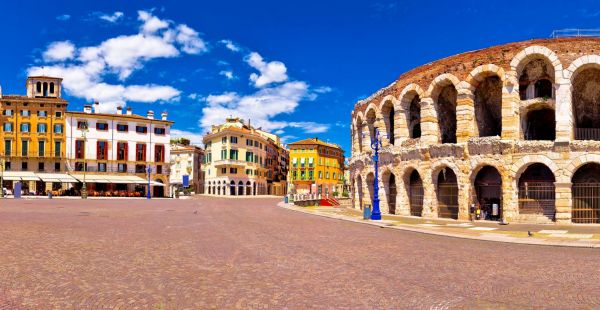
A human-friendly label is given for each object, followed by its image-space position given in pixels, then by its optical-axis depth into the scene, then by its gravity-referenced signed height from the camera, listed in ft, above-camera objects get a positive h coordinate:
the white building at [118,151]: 208.74 +8.78
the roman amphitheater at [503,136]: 83.05 +6.71
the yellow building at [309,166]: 325.21 +1.40
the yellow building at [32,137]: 203.62 +15.37
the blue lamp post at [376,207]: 85.28 -7.74
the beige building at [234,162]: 271.28 +4.00
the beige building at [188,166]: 333.83 +2.07
